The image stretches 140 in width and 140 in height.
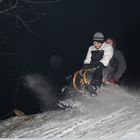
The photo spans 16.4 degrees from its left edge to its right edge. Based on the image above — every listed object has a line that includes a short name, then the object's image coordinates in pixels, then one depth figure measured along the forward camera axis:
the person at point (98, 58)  12.10
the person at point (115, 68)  12.65
